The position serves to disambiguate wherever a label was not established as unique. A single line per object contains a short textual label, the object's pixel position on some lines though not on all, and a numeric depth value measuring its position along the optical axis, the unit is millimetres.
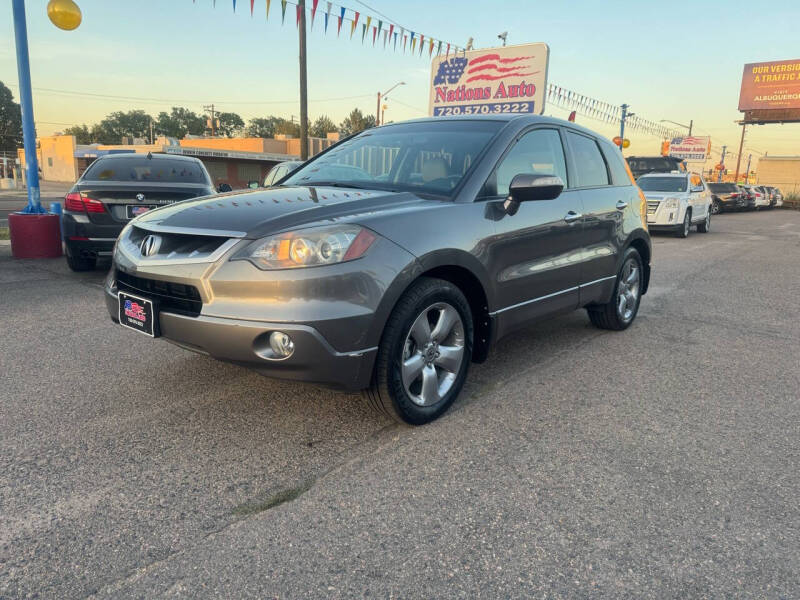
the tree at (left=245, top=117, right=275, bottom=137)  109438
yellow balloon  8836
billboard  52125
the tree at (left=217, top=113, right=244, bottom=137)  116375
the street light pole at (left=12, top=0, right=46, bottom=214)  8633
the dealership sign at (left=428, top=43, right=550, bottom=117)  18281
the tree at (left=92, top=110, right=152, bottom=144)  100000
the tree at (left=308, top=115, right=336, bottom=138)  90875
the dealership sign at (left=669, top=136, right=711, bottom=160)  49216
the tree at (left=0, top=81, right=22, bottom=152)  86750
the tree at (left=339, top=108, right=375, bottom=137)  83494
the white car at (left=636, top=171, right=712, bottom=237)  14875
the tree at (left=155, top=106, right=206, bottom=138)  111875
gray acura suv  2588
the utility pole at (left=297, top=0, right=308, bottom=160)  17964
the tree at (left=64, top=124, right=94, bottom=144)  93650
